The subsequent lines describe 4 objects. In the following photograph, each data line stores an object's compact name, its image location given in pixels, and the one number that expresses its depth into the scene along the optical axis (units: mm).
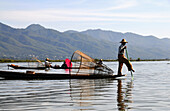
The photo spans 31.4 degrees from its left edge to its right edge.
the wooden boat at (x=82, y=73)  28359
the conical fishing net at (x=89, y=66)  28500
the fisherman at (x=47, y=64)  44906
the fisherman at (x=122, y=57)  27205
